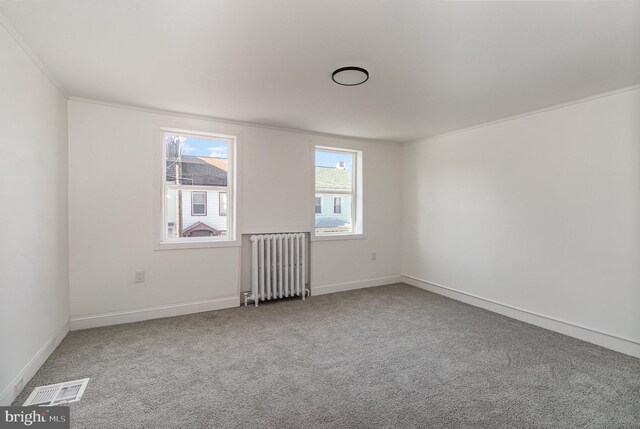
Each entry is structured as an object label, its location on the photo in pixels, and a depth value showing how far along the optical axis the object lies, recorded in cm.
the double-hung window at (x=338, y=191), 450
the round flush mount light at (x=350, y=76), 228
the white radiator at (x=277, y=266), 382
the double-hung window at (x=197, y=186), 354
